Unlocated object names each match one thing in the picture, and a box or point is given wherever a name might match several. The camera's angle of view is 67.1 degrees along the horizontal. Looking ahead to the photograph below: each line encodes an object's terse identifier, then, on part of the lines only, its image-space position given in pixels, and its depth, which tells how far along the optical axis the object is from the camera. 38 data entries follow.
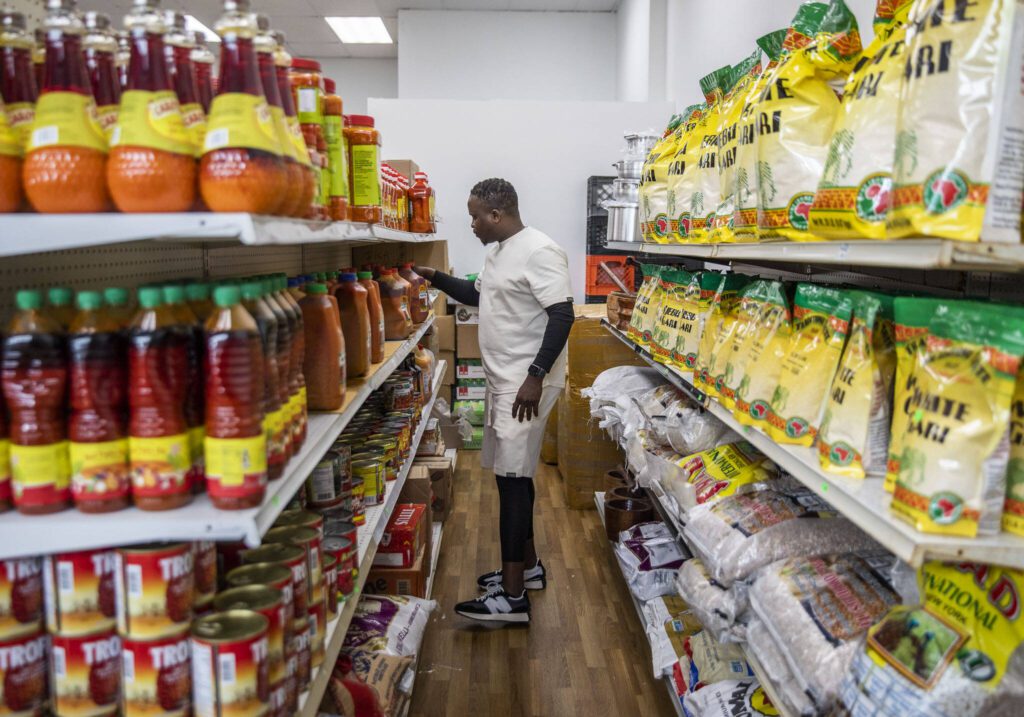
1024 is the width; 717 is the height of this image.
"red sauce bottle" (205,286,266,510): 1.17
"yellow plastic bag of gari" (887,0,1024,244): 1.11
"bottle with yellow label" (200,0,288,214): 1.16
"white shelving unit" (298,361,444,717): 1.55
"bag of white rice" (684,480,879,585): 1.91
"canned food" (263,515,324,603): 1.60
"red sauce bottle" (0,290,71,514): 1.13
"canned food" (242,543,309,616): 1.48
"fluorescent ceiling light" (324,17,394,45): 8.58
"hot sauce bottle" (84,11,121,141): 1.23
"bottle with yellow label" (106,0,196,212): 1.12
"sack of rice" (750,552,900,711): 1.52
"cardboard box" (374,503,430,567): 3.06
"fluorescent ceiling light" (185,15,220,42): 8.44
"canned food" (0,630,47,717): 1.17
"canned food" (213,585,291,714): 1.33
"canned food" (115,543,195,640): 1.19
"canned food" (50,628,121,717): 1.20
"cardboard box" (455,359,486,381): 6.25
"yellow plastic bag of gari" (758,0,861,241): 1.71
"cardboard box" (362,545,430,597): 3.05
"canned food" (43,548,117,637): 1.20
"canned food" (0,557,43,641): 1.18
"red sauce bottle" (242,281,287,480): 1.30
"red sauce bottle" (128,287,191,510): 1.15
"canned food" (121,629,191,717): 1.20
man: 3.31
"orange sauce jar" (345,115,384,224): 2.30
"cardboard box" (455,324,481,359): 6.18
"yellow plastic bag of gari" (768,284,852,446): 1.65
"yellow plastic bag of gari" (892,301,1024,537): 1.15
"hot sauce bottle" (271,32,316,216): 1.39
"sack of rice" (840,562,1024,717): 1.24
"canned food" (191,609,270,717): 1.21
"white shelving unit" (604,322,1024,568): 1.14
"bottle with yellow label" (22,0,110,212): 1.13
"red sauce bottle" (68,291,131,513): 1.14
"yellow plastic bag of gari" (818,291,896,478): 1.47
